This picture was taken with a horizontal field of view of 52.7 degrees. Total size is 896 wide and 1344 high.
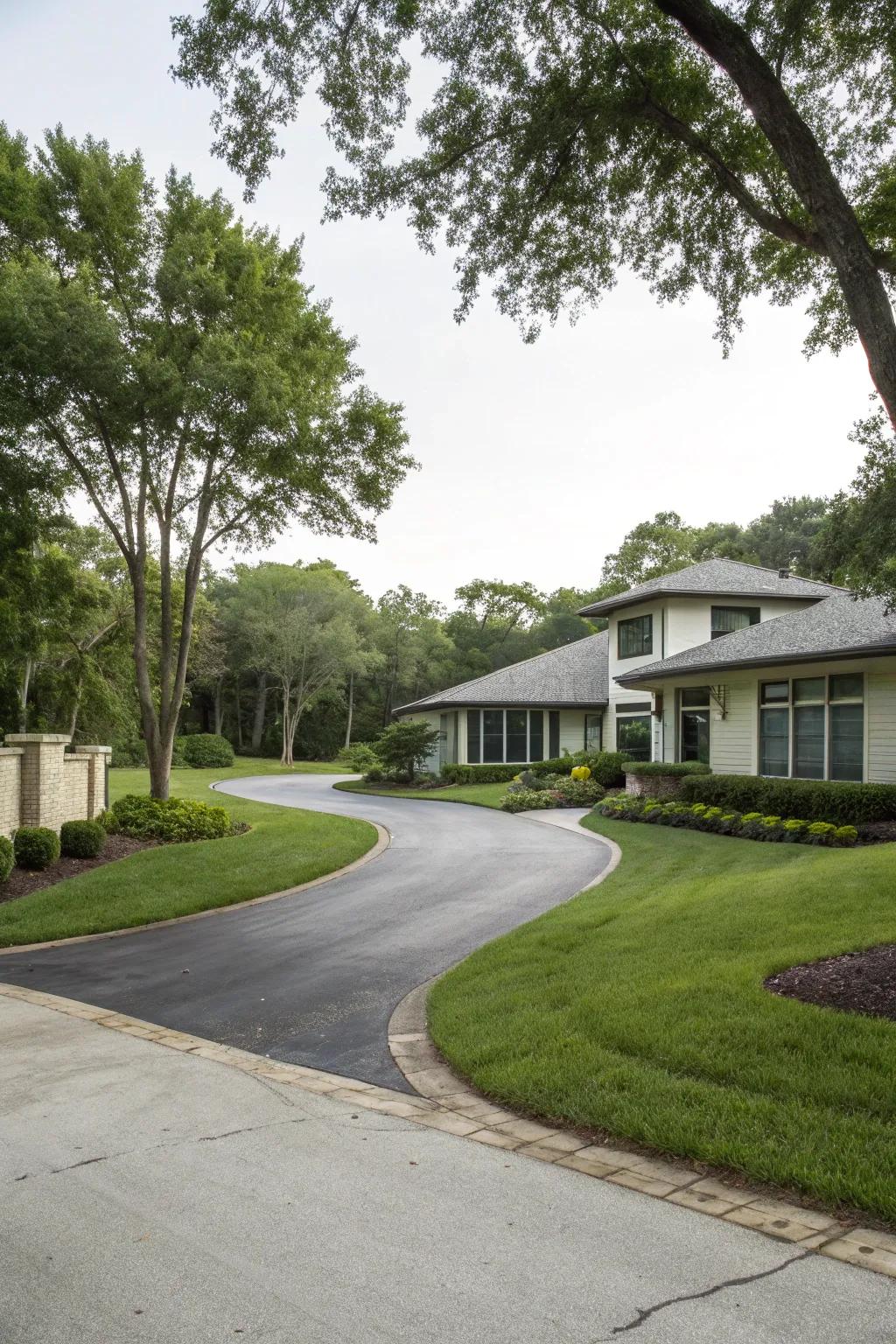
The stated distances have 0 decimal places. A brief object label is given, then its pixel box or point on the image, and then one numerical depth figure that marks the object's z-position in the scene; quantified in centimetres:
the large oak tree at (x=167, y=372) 1461
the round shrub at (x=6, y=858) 1149
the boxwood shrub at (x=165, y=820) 1562
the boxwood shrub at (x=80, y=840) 1348
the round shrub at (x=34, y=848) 1257
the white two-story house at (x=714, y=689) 1831
